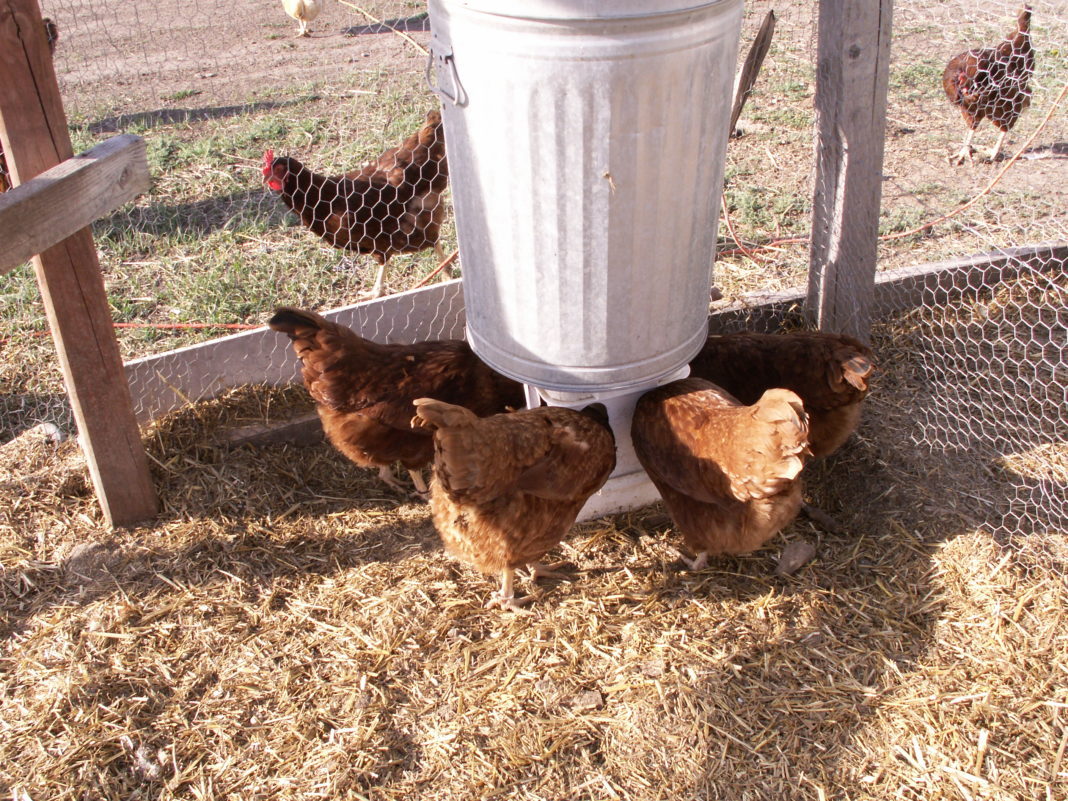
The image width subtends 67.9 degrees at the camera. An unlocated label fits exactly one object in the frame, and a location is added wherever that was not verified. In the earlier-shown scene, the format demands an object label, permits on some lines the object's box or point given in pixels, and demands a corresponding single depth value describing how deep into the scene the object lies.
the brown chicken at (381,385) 2.52
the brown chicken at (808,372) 2.36
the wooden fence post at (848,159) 2.50
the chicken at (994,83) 4.58
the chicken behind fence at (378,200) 3.58
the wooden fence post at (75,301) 2.12
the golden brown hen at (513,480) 1.97
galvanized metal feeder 1.68
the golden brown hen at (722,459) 1.96
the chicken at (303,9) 7.30
